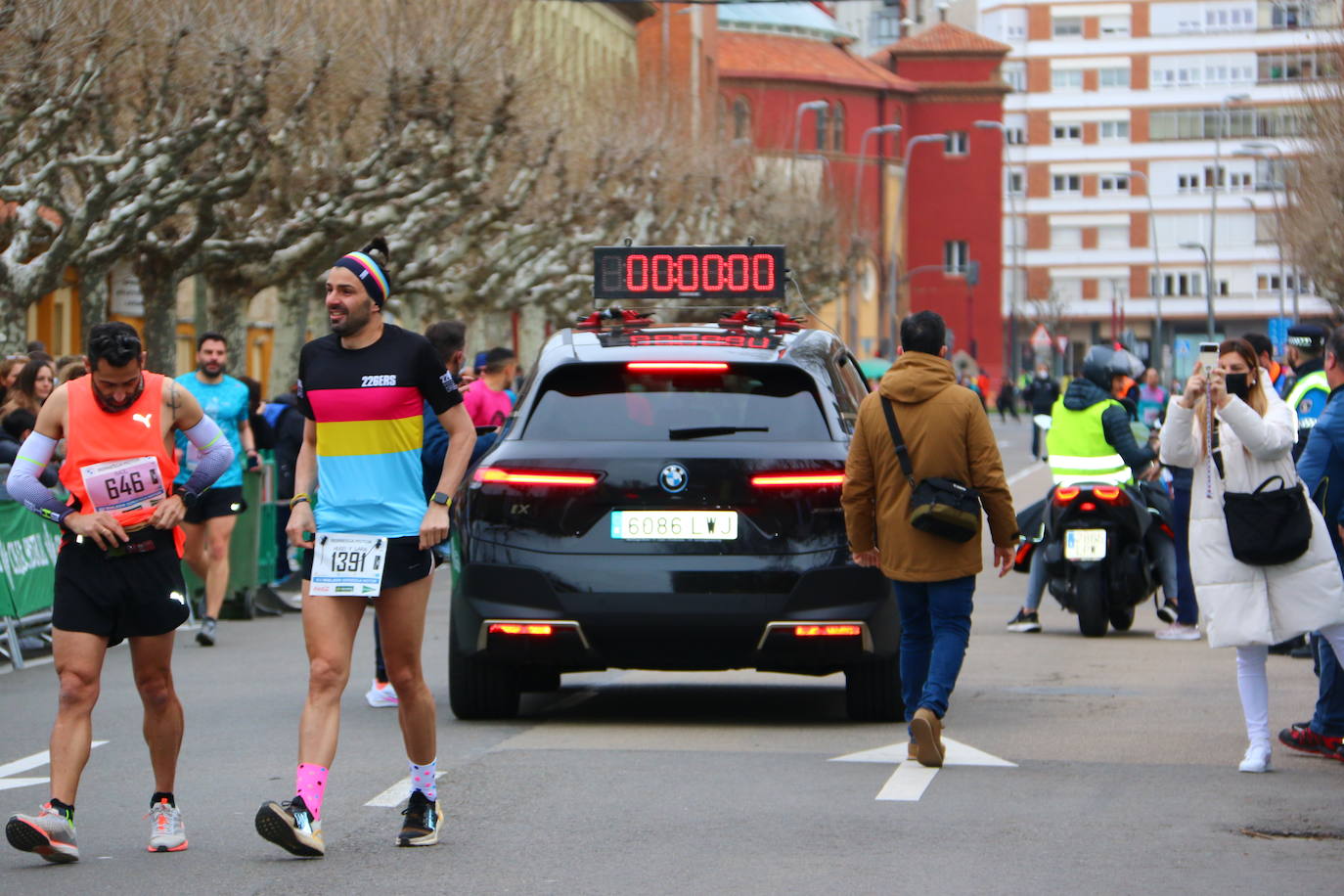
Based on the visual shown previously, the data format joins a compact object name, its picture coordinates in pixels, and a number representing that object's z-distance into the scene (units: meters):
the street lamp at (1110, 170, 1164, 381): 98.06
